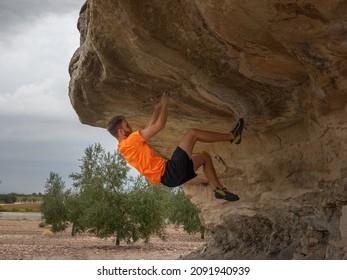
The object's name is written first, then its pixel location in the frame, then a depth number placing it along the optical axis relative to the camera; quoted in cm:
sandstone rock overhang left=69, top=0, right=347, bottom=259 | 502
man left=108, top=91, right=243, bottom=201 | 593
